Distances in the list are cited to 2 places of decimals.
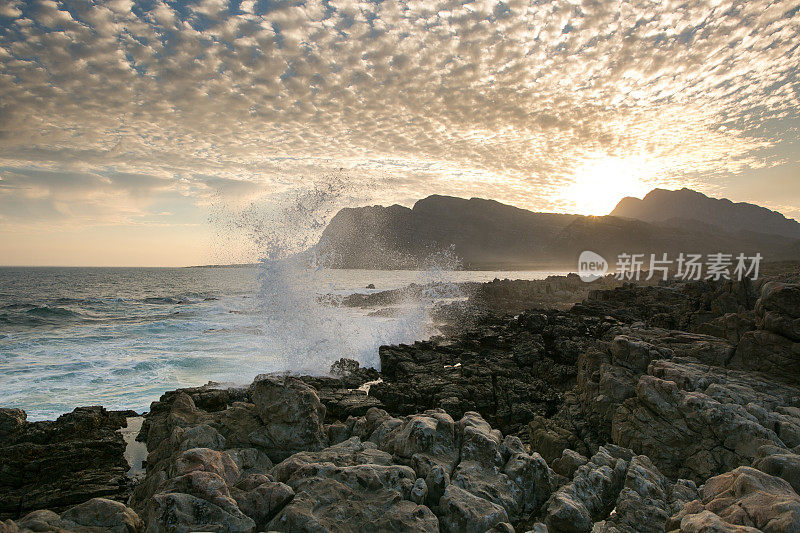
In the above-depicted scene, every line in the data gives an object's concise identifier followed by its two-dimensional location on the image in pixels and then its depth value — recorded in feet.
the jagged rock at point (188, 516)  11.77
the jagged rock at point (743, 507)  10.96
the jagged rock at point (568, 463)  19.44
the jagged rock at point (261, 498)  13.30
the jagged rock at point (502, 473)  16.11
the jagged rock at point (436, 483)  15.51
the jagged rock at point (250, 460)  18.80
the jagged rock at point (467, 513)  13.98
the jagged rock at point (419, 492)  14.83
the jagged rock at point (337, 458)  16.21
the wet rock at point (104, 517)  12.93
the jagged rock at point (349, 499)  13.03
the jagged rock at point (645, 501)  14.82
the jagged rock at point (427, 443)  17.28
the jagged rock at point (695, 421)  19.75
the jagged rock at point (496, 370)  33.40
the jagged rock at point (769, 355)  27.84
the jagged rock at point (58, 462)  21.31
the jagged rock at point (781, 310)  29.27
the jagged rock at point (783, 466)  14.88
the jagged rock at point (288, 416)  20.35
